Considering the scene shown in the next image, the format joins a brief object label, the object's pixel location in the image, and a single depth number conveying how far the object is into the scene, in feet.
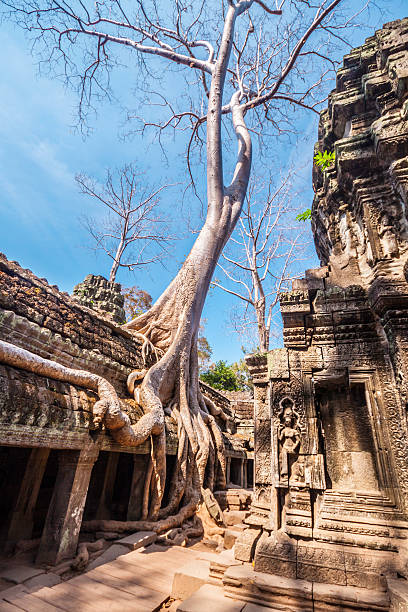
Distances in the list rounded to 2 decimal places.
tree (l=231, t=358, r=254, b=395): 63.16
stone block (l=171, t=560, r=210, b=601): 9.41
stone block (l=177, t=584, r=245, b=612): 7.36
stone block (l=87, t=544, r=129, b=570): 11.44
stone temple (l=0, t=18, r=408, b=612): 8.30
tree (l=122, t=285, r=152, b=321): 62.27
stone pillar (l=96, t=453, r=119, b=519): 17.92
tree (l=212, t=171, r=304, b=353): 47.11
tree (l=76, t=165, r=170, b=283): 50.47
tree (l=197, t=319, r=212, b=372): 70.28
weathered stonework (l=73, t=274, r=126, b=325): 32.35
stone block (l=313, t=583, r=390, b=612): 7.27
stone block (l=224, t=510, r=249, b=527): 18.70
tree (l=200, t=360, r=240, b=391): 55.96
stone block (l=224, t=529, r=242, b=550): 13.47
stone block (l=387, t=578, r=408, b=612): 6.64
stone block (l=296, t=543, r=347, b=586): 8.11
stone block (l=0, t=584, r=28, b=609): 8.50
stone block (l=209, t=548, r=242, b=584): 9.09
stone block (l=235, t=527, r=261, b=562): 9.42
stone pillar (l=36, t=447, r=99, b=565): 11.37
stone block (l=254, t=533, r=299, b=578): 8.51
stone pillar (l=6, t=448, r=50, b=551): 13.44
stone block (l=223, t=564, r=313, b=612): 7.66
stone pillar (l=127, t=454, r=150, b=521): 16.20
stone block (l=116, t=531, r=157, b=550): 13.15
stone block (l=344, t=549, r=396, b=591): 7.82
